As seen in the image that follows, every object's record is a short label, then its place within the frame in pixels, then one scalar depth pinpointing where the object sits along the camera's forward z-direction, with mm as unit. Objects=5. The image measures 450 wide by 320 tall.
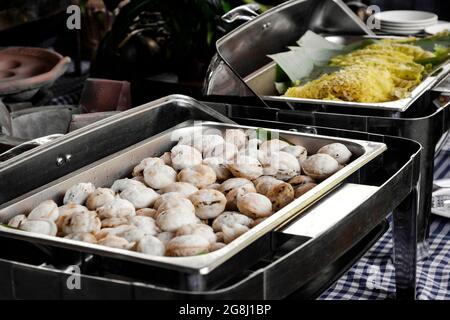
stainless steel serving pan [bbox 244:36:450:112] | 1502
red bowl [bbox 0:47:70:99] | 1934
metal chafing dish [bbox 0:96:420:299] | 851
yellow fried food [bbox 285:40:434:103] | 1619
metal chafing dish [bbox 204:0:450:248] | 1452
